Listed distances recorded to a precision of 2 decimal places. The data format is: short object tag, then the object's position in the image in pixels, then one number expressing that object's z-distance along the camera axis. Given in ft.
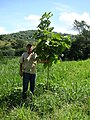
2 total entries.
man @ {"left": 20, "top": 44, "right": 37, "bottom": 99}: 12.28
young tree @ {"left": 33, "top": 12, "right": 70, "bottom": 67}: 12.51
